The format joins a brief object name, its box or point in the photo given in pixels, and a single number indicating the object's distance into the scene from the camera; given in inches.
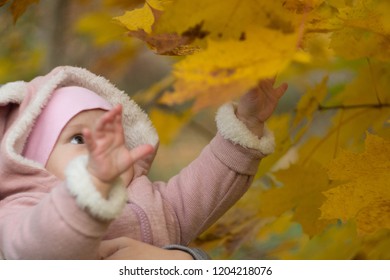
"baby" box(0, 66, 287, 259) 89.0
